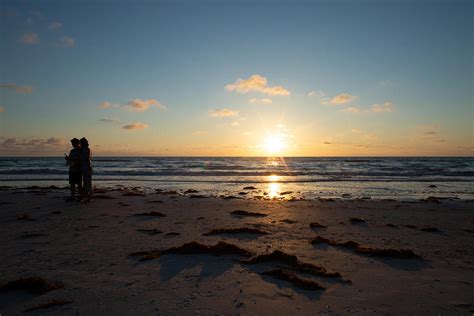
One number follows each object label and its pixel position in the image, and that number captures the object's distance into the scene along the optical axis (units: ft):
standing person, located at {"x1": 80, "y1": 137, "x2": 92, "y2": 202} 37.45
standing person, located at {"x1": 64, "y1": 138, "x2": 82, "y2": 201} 36.89
